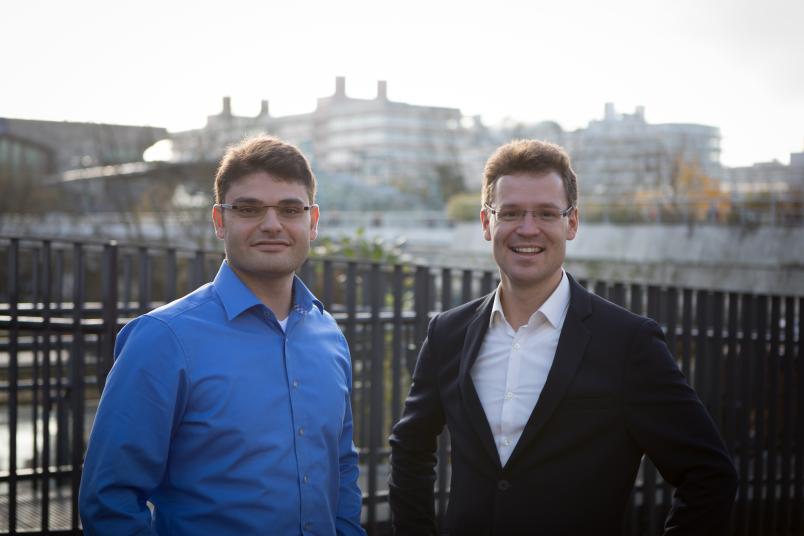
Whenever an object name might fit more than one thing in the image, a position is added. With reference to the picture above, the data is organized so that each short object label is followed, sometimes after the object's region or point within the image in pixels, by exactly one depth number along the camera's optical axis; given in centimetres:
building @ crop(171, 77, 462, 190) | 8562
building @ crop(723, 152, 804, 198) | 3694
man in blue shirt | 224
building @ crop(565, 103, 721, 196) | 4930
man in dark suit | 242
